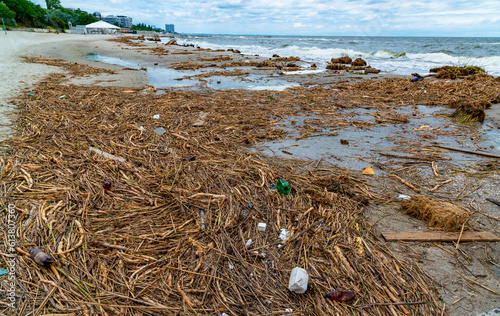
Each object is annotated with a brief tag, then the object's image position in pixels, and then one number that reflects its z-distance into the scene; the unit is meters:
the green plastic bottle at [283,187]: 2.67
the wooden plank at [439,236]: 2.15
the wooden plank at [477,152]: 3.63
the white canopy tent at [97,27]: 58.25
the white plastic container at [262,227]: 2.16
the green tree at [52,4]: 77.42
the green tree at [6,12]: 44.47
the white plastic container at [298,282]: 1.61
